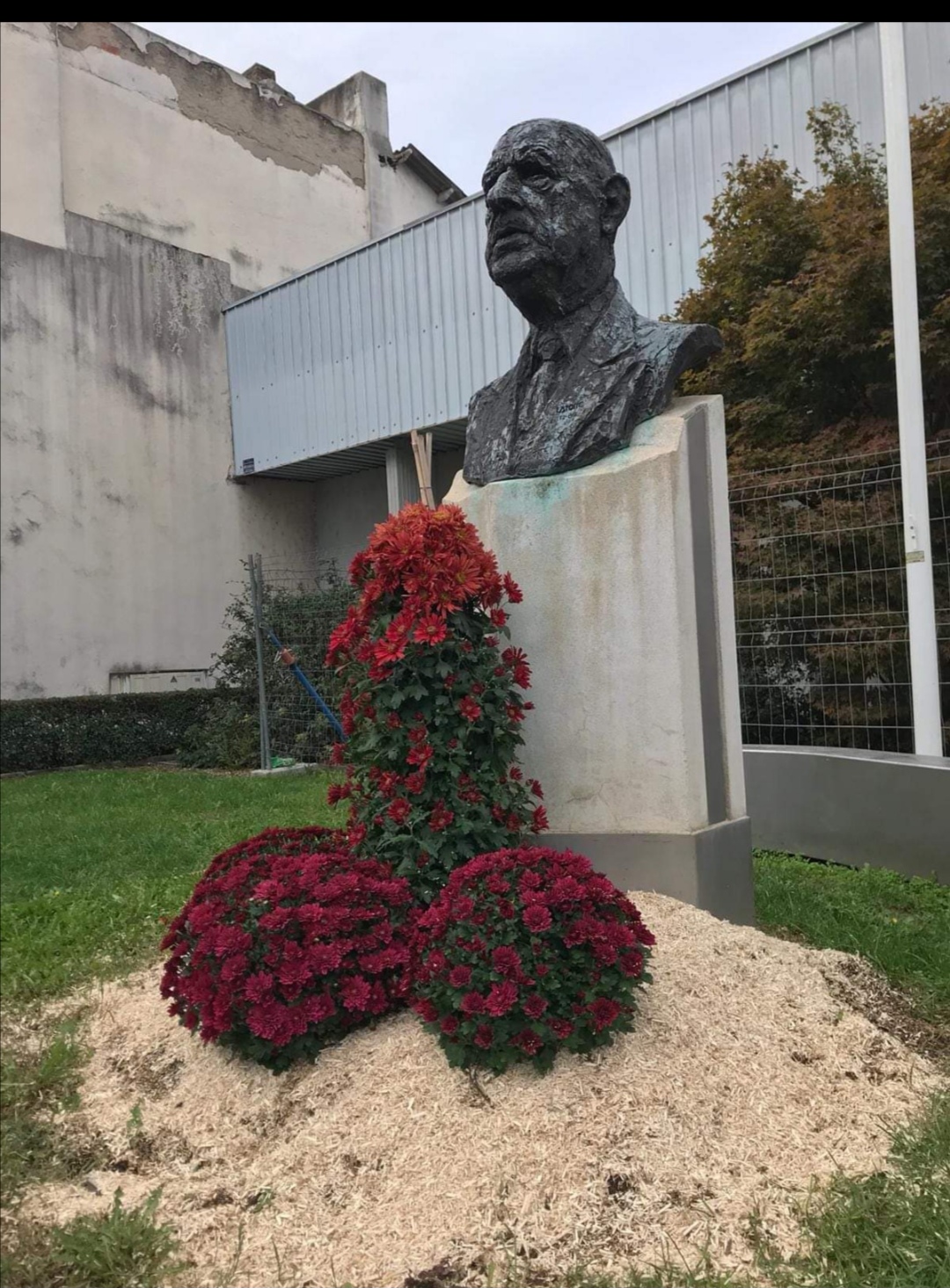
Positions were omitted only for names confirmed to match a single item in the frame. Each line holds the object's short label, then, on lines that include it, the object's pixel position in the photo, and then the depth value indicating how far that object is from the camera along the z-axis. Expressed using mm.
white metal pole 5562
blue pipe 9648
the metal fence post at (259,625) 10398
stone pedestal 3840
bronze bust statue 3928
